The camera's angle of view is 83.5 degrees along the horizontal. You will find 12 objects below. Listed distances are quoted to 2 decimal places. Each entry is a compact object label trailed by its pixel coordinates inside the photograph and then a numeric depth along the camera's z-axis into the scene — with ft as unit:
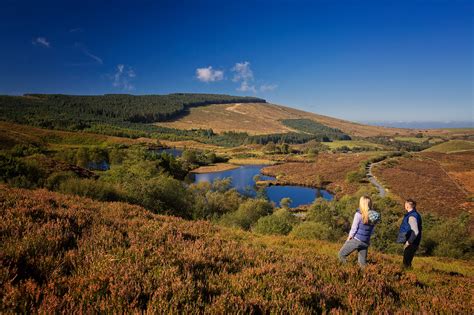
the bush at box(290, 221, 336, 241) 74.25
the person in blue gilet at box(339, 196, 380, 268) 25.13
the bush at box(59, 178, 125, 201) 57.93
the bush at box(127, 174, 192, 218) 75.25
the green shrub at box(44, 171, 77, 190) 62.97
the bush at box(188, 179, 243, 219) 108.08
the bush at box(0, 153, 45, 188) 66.28
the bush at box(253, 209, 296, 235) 75.97
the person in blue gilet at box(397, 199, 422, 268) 30.55
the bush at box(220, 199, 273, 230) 102.06
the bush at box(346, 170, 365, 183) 286.05
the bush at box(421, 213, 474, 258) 91.05
